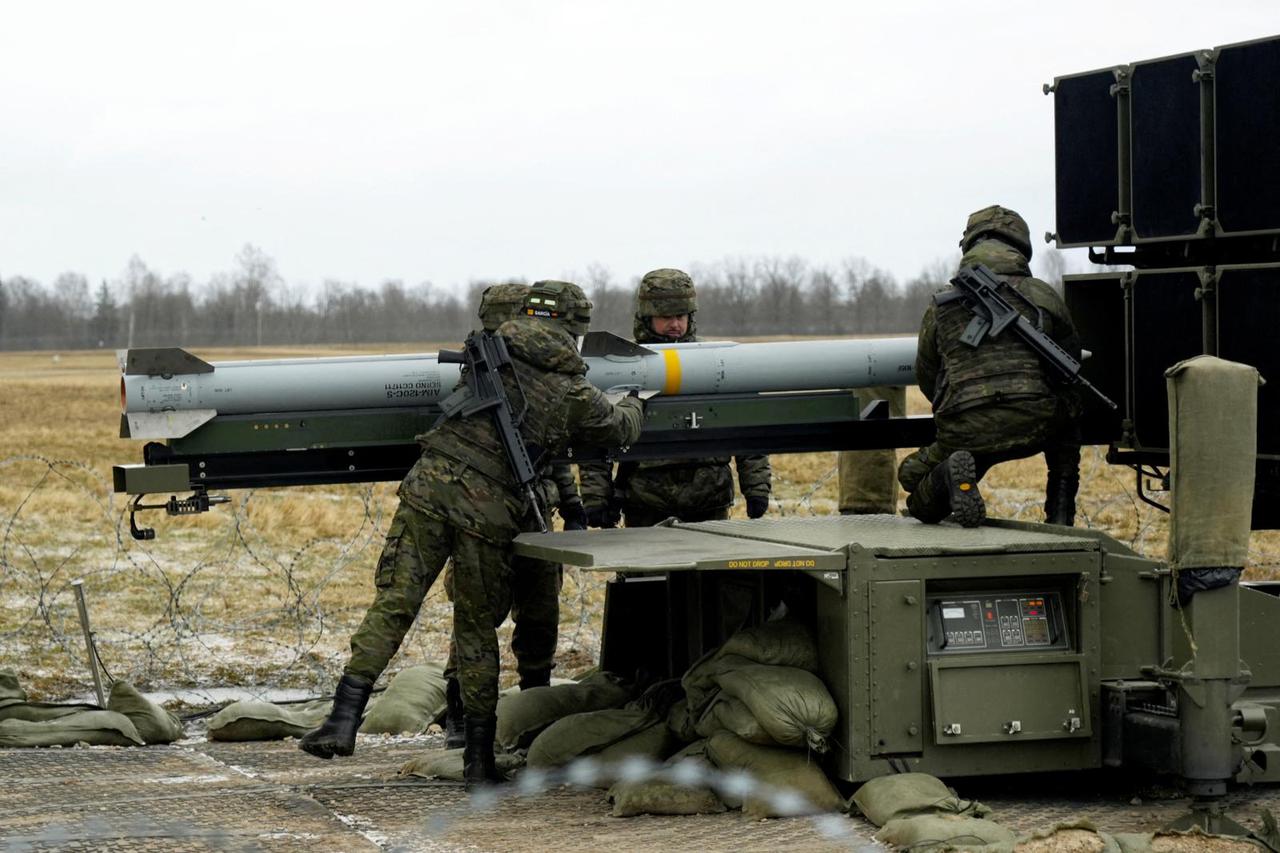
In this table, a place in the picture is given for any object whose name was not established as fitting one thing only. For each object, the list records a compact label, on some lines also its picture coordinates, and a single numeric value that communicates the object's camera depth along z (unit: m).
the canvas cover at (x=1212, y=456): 11.23
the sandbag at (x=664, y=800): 12.30
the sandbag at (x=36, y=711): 16.28
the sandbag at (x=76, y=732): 15.74
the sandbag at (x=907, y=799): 11.54
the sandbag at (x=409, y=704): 17.05
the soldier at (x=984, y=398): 14.14
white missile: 15.20
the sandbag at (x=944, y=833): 10.69
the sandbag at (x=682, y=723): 13.44
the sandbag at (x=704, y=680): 12.93
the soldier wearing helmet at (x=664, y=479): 17.50
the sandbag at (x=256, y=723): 16.42
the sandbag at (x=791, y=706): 12.12
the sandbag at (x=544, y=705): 14.84
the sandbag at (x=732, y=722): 12.31
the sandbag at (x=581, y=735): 13.83
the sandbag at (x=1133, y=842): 10.41
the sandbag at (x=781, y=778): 12.08
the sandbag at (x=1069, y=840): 10.32
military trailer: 12.22
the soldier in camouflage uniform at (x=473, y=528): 13.66
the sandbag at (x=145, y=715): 16.30
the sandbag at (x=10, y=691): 16.50
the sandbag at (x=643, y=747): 13.54
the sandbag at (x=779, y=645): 12.71
